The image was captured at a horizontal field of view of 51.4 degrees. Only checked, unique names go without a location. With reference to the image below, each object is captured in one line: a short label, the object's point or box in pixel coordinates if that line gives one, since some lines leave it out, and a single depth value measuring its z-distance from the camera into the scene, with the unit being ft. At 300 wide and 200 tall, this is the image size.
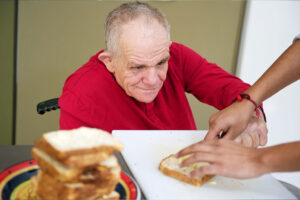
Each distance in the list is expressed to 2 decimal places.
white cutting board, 3.00
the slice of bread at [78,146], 2.16
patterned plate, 2.46
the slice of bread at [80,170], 2.18
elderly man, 4.38
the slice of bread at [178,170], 3.12
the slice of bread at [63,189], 2.23
